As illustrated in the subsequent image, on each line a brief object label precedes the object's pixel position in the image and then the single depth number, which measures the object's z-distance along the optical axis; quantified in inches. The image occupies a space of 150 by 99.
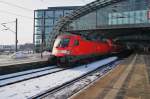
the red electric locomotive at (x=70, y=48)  963.3
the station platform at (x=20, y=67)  742.5
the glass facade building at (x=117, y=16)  2539.4
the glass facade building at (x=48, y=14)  3964.1
